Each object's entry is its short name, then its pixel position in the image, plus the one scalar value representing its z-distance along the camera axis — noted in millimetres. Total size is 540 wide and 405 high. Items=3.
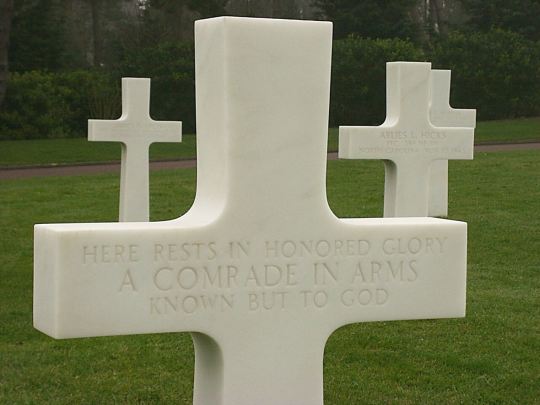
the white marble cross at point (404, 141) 9609
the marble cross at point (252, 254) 3598
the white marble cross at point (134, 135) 13258
